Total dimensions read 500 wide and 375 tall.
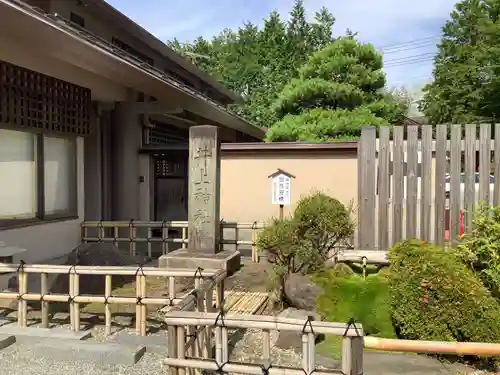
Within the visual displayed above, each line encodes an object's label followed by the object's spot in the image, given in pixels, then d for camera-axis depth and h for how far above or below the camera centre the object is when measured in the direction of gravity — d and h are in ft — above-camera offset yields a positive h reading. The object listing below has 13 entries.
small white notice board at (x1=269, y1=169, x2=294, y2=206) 32.73 -0.67
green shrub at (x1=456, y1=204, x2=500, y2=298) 17.14 -2.61
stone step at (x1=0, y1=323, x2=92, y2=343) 16.31 -5.32
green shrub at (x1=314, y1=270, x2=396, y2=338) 17.48 -4.62
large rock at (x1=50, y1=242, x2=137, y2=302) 24.27 -4.86
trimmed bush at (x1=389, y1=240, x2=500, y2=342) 14.74 -3.84
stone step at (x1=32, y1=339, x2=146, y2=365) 14.78 -5.38
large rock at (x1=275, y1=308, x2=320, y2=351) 15.90 -5.33
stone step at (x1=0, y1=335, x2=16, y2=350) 15.93 -5.41
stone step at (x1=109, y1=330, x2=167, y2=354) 15.78 -5.48
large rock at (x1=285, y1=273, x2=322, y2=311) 18.98 -4.52
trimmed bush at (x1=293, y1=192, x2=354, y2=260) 21.91 -2.06
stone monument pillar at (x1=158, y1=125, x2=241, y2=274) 27.22 -1.25
